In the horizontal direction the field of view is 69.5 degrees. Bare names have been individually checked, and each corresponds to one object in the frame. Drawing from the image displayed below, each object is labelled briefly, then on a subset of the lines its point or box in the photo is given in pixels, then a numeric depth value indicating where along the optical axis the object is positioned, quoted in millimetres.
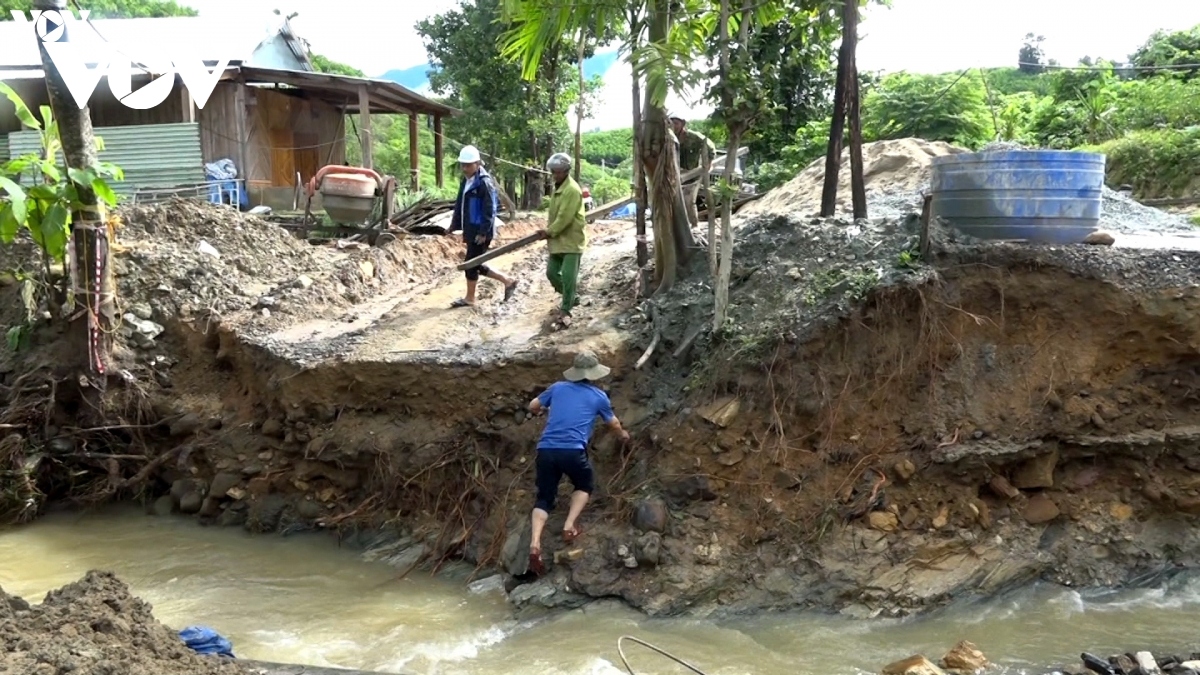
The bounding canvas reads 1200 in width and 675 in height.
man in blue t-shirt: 5953
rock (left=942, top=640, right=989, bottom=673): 4848
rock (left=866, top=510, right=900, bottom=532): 5926
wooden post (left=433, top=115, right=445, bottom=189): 18531
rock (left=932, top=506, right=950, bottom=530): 5938
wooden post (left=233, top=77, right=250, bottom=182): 14664
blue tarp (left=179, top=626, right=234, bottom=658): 4168
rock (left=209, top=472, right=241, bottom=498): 7492
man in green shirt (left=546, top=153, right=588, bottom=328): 7449
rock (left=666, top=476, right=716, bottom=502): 6098
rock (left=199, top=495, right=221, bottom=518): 7504
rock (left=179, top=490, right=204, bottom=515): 7629
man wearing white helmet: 8258
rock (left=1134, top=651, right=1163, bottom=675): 4359
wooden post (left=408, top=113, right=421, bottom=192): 16844
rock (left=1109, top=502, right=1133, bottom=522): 6027
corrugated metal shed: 14125
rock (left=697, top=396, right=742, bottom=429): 6172
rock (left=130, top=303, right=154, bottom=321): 8375
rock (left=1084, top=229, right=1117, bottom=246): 6434
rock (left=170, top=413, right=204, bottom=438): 7801
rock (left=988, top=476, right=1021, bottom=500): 6023
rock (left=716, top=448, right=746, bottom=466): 6137
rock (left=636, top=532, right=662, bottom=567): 5859
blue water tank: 6285
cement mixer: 11281
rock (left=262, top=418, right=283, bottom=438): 7449
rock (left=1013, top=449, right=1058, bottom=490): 6039
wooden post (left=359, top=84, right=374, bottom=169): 14469
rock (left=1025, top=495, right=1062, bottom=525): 6027
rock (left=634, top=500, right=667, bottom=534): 6000
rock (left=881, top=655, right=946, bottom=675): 4598
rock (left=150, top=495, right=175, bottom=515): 7773
